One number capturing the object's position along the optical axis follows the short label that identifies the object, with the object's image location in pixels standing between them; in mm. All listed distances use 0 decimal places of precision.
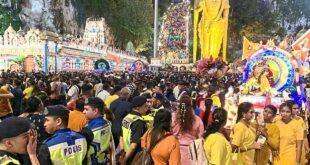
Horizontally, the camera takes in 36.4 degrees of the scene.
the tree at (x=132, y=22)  52719
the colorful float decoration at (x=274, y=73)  9328
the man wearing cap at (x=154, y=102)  6325
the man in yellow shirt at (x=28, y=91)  8884
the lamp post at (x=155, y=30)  27188
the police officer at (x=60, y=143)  3348
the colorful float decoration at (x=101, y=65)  26422
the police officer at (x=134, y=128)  4625
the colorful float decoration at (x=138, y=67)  26233
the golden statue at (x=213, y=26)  30391
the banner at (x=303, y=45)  9086
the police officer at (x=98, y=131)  4234
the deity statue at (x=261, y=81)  9695
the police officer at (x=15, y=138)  2742
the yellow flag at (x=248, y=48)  10102
